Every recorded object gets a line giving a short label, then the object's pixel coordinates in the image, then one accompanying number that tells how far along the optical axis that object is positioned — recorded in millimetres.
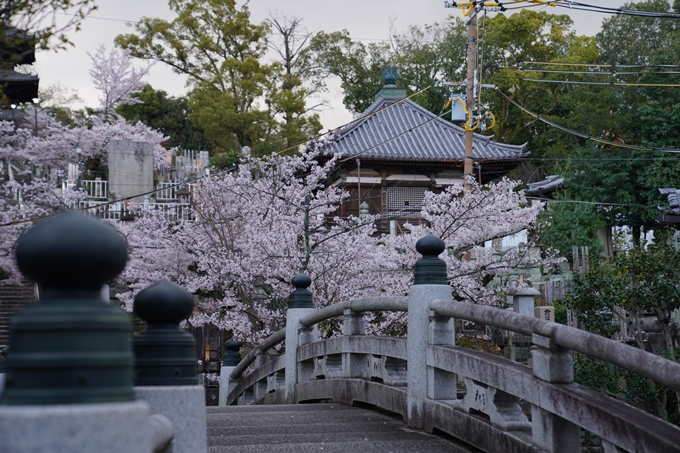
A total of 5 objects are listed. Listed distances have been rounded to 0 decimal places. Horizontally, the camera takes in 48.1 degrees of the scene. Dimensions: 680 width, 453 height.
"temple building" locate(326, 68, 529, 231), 28062
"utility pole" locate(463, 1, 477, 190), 19078
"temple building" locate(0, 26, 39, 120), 29317
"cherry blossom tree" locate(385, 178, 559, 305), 16969
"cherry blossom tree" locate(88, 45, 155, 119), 33688
